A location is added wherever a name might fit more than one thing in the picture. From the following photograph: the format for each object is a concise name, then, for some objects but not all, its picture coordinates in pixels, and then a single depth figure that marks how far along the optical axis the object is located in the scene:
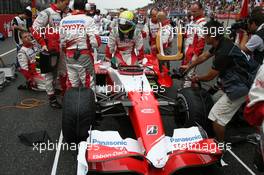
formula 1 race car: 3.10
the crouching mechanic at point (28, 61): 7.16
